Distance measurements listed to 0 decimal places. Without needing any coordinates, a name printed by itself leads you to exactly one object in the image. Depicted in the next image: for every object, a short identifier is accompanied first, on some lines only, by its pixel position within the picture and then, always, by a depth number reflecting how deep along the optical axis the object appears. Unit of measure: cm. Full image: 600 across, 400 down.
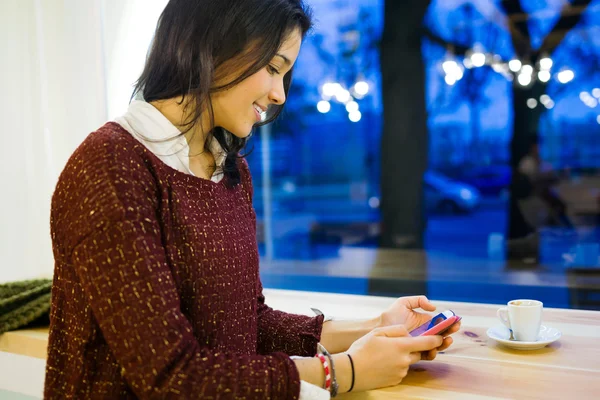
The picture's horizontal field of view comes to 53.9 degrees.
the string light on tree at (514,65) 295
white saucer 122
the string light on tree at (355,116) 388
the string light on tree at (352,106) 384
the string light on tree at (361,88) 366
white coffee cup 122
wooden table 102
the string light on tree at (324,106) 405
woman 80
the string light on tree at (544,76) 286
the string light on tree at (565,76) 276
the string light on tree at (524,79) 291
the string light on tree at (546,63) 286
